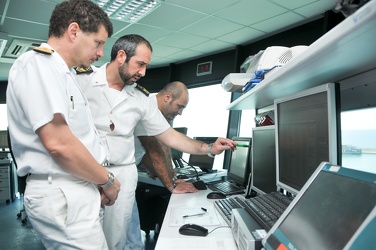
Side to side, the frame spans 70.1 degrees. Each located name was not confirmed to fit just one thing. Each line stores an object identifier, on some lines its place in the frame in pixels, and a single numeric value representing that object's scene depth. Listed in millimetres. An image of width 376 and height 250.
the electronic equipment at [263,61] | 1509
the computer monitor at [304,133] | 779
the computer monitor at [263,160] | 1302
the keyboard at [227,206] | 1146
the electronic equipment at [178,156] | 3332
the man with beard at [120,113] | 1556
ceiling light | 2873
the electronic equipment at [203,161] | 2932
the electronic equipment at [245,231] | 694
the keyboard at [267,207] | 821
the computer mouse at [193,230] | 1001
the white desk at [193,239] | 907
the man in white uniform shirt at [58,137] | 906
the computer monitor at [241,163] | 1742
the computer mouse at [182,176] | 2625
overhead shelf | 490
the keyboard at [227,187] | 1740
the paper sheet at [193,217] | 1157
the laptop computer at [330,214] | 460
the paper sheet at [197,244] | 899
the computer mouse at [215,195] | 1631
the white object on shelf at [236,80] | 1757
